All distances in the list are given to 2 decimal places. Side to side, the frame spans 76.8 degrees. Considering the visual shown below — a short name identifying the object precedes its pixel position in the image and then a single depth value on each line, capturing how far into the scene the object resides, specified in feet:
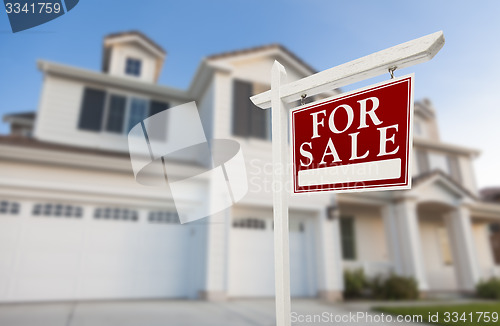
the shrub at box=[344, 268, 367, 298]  28.99
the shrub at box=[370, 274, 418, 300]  28.55
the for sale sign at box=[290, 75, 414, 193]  6.56
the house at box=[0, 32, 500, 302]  22.33
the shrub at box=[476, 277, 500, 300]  31.03
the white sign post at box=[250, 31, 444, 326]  6.73
